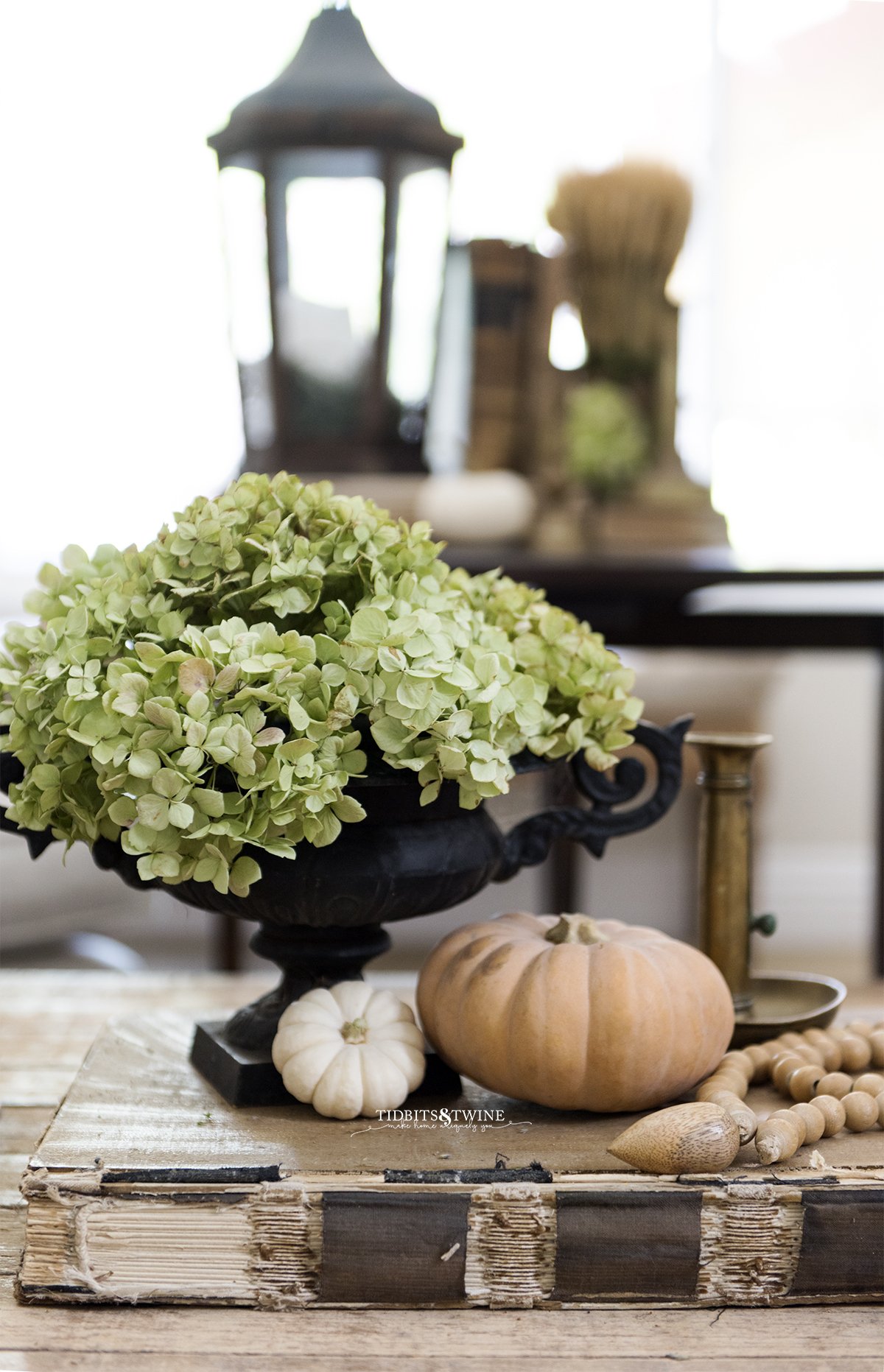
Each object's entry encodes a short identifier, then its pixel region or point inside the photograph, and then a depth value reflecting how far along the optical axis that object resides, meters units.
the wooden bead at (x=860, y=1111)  1.46
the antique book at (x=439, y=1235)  1.39
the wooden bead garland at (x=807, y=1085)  1.43
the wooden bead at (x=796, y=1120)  1.43
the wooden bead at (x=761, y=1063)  1.52
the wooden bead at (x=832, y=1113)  1.45
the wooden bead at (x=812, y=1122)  1.44
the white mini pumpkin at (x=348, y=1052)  1.46
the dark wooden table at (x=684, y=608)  2.71
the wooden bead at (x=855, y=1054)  1.53
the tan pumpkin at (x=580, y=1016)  1.44
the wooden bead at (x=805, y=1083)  1.49
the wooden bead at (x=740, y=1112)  1.42
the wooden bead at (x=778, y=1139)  1.41
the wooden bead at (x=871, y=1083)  1.47
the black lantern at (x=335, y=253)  2.25
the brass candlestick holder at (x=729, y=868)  1.61
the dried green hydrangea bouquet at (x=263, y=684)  1.40
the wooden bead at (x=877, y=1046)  1.54
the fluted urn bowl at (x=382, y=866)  1.46
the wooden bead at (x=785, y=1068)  1.51
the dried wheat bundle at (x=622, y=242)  3.42
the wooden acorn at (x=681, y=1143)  1.40
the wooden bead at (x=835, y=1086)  1.48
